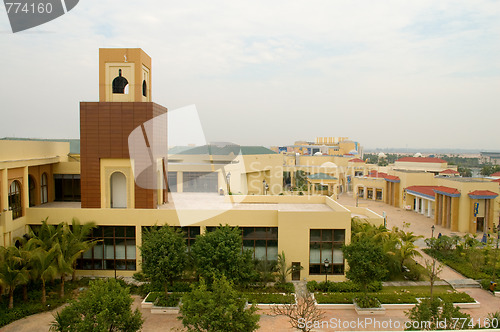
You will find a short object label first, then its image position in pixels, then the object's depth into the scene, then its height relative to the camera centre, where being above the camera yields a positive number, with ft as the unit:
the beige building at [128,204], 66.33 -11.51
